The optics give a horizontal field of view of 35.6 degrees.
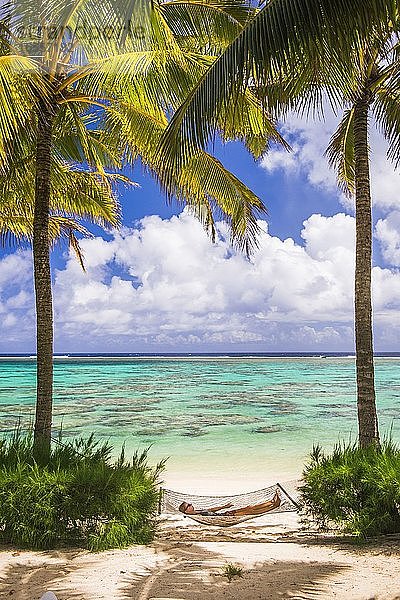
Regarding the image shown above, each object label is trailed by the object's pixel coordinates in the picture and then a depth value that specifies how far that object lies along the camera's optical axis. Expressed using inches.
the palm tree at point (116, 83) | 270.5
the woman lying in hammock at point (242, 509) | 294.7
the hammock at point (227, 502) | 289.4
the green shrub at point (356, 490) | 222.4
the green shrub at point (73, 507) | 215.5
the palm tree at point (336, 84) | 186.5
